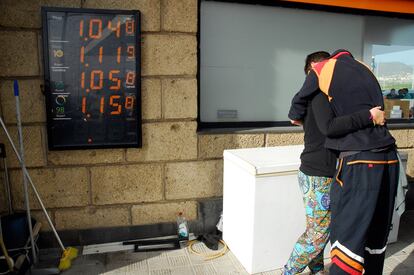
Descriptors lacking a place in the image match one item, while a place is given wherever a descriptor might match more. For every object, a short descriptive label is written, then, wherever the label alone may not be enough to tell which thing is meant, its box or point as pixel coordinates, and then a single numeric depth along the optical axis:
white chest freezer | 2.96
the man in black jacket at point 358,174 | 2.11
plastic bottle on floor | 3.79
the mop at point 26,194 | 2.97
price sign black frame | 3.33
